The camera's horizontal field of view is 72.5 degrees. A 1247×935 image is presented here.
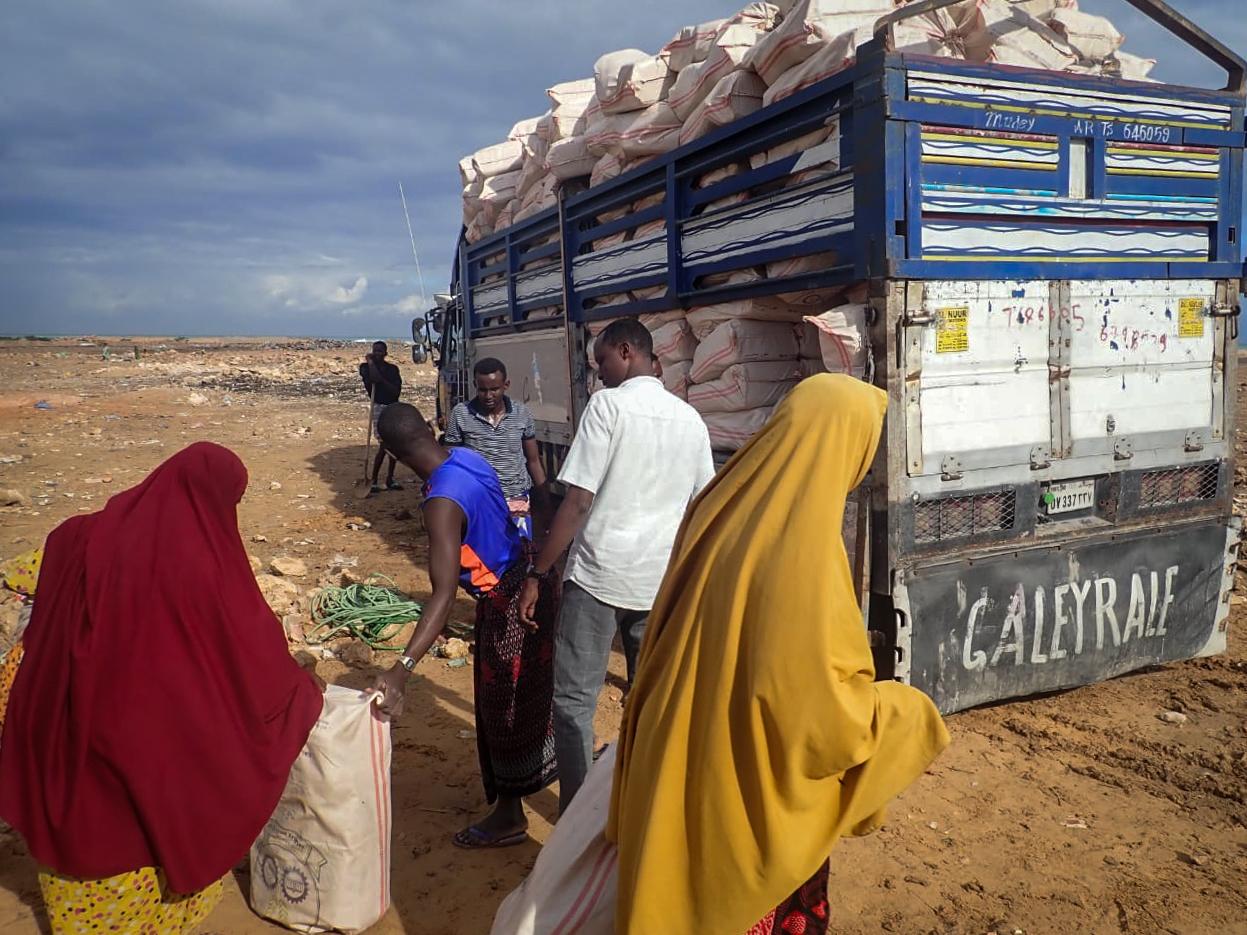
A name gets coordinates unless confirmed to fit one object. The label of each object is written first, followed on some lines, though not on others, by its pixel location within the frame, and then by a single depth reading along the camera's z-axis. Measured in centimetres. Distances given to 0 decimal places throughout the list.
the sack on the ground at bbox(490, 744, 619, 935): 163
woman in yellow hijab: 137
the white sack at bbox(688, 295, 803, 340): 375
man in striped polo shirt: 530
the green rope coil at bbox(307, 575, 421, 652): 497
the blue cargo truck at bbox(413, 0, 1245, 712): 312
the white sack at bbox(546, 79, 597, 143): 550
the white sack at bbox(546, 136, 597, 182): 525
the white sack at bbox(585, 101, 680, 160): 434
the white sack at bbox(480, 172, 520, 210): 666
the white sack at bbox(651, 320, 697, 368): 434
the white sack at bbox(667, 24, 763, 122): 389
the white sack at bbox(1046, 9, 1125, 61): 366
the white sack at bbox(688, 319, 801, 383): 385
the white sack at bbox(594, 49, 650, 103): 471
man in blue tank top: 259
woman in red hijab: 201
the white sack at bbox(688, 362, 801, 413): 386
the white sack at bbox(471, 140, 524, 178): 680
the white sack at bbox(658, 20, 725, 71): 429
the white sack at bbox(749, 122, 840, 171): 324
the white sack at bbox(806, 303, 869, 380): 313
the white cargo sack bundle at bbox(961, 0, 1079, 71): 345
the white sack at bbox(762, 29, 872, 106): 325
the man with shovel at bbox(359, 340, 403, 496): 937
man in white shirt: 262
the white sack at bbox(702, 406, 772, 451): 390
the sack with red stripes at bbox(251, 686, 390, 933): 226
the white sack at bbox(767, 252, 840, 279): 339
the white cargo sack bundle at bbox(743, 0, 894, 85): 340
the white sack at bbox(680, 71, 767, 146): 379
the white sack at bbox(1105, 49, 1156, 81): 380
